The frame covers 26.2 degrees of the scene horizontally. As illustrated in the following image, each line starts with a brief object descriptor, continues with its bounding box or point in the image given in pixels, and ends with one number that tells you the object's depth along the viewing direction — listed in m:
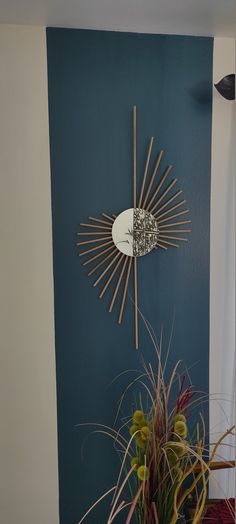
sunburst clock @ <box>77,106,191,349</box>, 1.96
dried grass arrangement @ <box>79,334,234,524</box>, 1.50
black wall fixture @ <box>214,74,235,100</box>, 1.93
